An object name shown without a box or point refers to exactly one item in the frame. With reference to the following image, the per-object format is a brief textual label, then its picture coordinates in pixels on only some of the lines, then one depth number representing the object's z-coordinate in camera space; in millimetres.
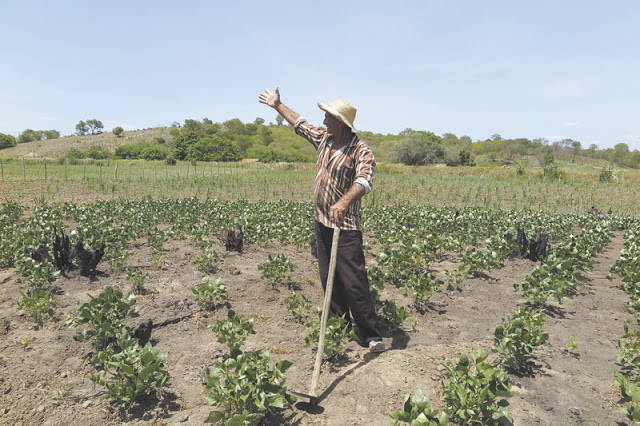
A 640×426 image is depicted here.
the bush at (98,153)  79312
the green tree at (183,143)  82500
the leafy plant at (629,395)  2227
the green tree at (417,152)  59866
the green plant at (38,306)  3684
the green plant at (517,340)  3010
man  3195
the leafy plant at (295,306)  3982
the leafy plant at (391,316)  3617
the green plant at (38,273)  4258
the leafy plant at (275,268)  4918
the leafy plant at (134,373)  2498
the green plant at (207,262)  5430
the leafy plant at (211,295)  4007
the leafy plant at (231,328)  3040
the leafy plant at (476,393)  2297
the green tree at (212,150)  80438
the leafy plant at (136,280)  4582
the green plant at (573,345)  3283
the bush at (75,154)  73919
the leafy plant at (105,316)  3025
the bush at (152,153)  82375
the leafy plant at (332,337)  3094
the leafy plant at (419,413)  1972
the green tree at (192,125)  120600
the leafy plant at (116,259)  5172
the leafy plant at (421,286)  4462
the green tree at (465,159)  62750
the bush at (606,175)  29442
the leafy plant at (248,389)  2248
